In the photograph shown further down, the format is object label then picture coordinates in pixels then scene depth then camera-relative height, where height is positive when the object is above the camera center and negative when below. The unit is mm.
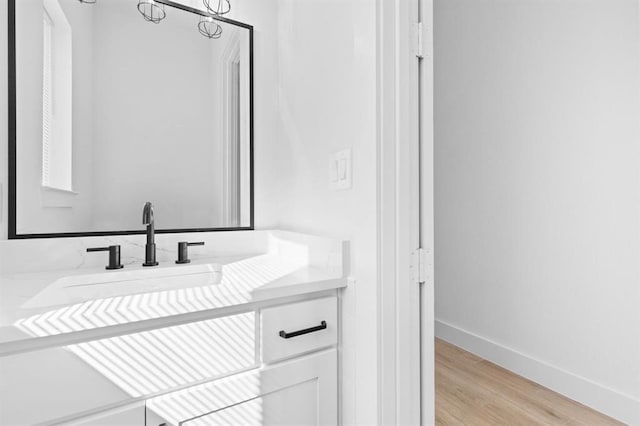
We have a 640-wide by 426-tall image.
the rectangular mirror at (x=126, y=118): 1219 +376
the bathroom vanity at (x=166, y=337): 766 -319
